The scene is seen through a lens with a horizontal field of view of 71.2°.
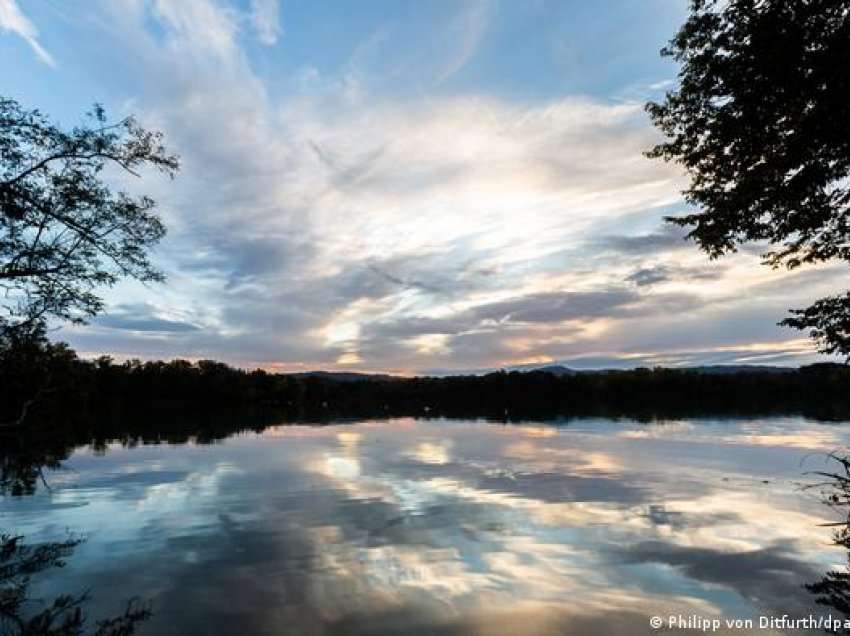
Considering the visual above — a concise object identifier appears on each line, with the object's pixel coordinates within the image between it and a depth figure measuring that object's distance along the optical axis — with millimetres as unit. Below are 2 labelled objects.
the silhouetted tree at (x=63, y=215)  15829
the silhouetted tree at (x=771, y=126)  13102
